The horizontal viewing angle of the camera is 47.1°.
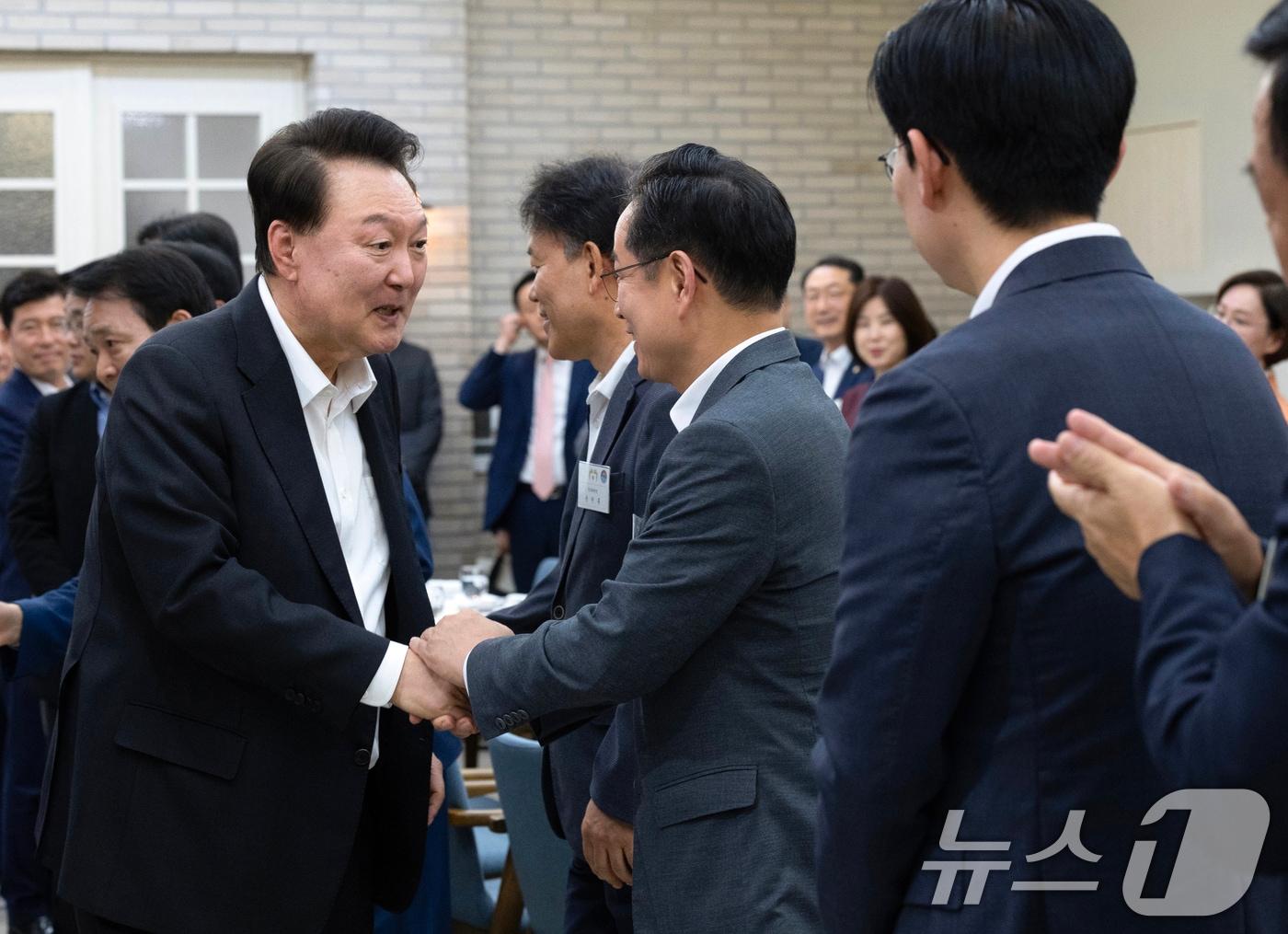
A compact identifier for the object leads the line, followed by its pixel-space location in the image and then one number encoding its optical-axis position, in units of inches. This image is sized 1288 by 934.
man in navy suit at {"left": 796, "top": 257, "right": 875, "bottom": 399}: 296.4
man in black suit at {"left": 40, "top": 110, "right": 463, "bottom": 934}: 77.9
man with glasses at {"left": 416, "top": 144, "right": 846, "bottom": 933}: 73.1
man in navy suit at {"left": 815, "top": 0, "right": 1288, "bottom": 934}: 49.8
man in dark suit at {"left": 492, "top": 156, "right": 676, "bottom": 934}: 87.8
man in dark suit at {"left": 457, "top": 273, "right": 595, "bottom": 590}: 298.4
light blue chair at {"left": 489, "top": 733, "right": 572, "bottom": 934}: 117.3
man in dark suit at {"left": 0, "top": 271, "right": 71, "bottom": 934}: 161.2
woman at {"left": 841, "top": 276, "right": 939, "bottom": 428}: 263.0
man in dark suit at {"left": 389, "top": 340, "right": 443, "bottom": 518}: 323.3
